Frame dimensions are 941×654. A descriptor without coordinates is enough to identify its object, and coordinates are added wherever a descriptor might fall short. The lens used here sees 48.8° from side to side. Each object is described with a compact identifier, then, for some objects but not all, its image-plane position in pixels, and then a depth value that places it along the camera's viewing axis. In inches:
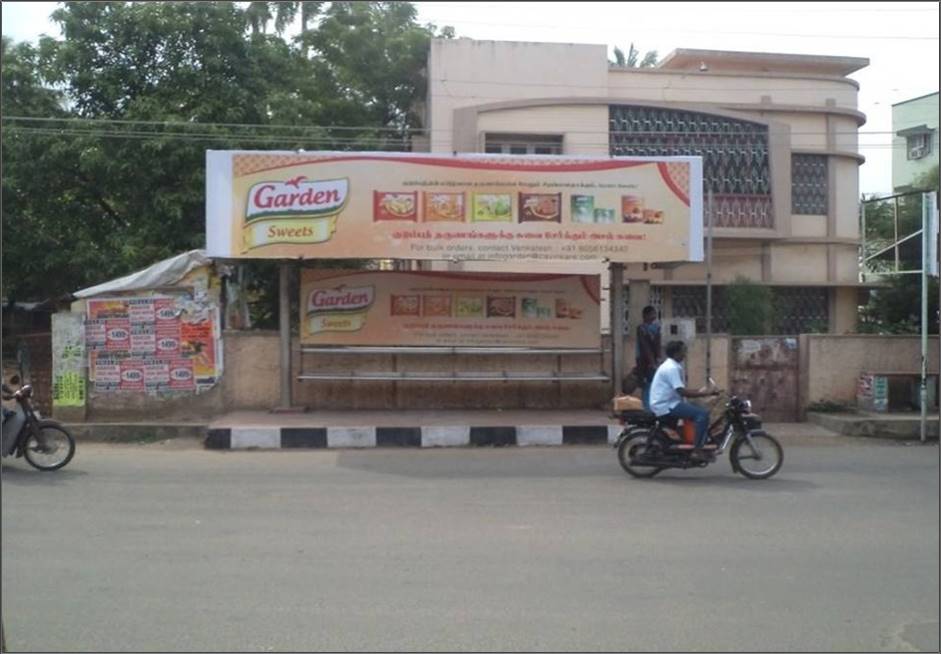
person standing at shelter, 552.7
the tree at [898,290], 504.2
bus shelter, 520.7
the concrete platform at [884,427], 533.0
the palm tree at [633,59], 1234.0
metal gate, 584.7
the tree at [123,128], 691.4
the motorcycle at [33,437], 395.2
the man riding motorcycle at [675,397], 395.2
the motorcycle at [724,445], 394.6
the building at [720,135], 826.2
